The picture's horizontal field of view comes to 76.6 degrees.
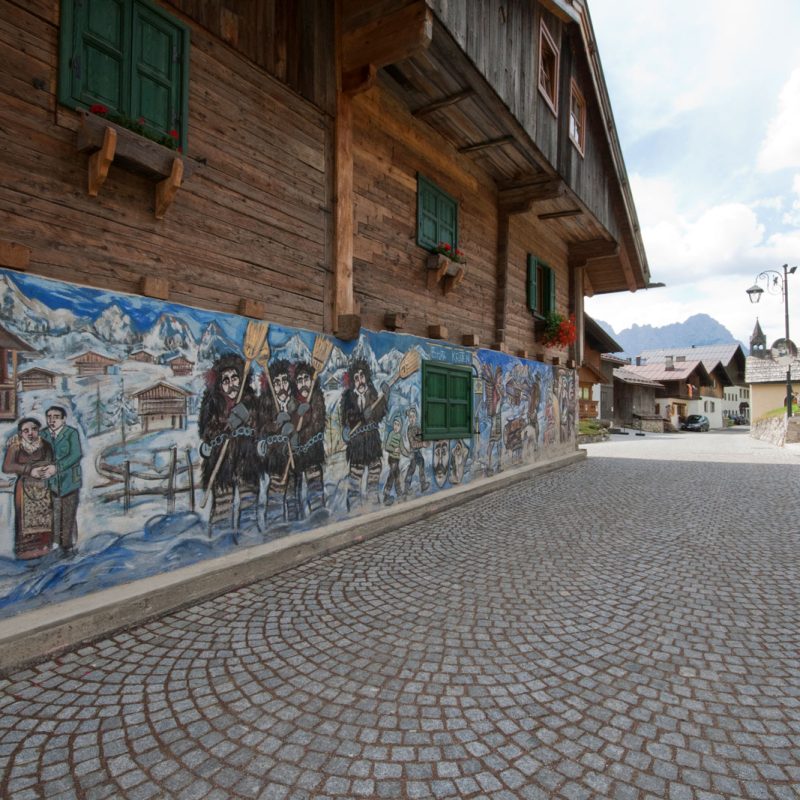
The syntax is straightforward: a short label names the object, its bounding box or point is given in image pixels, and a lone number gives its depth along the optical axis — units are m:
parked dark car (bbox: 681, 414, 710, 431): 41.21
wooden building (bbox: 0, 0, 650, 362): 3.93
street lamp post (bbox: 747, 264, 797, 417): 20.80
